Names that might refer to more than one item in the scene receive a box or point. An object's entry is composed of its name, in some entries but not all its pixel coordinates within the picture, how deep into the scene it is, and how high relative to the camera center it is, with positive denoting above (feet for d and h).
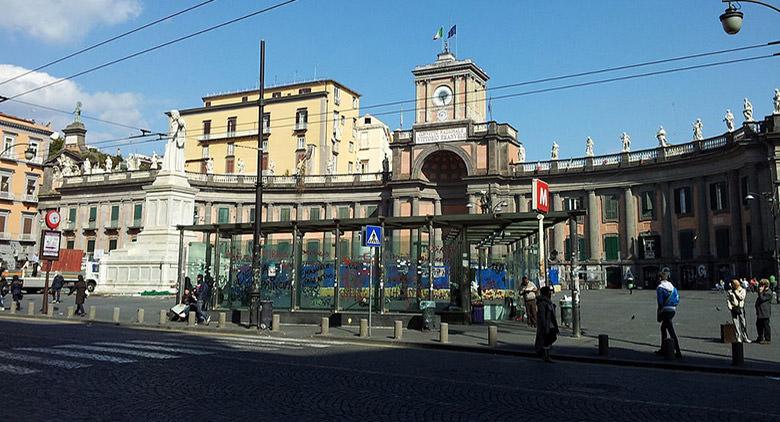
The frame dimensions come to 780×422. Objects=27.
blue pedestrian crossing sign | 63.10 +5.09
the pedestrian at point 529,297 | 66.18 -0.92
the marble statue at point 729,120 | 164.35 +44.75
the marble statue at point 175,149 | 120.26 +26.32
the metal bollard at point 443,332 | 55.16 -3.95
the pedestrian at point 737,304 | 54.80 -1.20
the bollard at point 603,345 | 47.75 -4.33
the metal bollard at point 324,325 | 61.28 -3.80
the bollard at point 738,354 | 43.01 -4.39
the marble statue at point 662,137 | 183.50 +44.85
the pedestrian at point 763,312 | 55.88 -1.92
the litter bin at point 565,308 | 70.66 -2.26
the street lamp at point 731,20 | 46.11 +20.06
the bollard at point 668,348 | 46.11 -4.33
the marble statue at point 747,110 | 157.79 +45.68
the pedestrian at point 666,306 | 47.62 -1.25
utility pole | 67.05 +3.41
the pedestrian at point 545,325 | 45.57 -2.69
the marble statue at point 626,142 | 191.00 +45.07
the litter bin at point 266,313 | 67.92 -2.97
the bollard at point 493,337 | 52.25 -4.11
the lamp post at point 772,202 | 131.54 +19.46
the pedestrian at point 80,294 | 81.41 -1.30
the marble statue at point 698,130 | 174.66 +44.78
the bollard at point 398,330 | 57.67 -4.00
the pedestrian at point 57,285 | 106.83 -0.21
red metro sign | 65.46 +9.95
